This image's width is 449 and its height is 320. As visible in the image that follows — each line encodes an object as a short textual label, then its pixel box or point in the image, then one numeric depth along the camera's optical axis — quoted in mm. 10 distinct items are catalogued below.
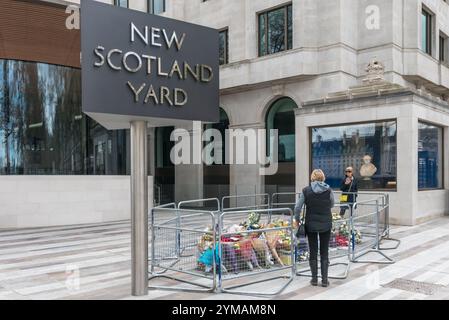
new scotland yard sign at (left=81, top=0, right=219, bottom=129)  5684
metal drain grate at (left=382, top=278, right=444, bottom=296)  6727
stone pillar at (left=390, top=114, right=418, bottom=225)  14289
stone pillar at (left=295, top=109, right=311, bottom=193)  17078
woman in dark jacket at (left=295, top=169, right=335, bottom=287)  6848
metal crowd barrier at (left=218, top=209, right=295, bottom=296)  6918
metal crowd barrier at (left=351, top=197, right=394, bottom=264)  8977
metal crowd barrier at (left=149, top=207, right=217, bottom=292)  7145
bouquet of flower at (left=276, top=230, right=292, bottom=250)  8164
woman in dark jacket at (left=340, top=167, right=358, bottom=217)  12780
